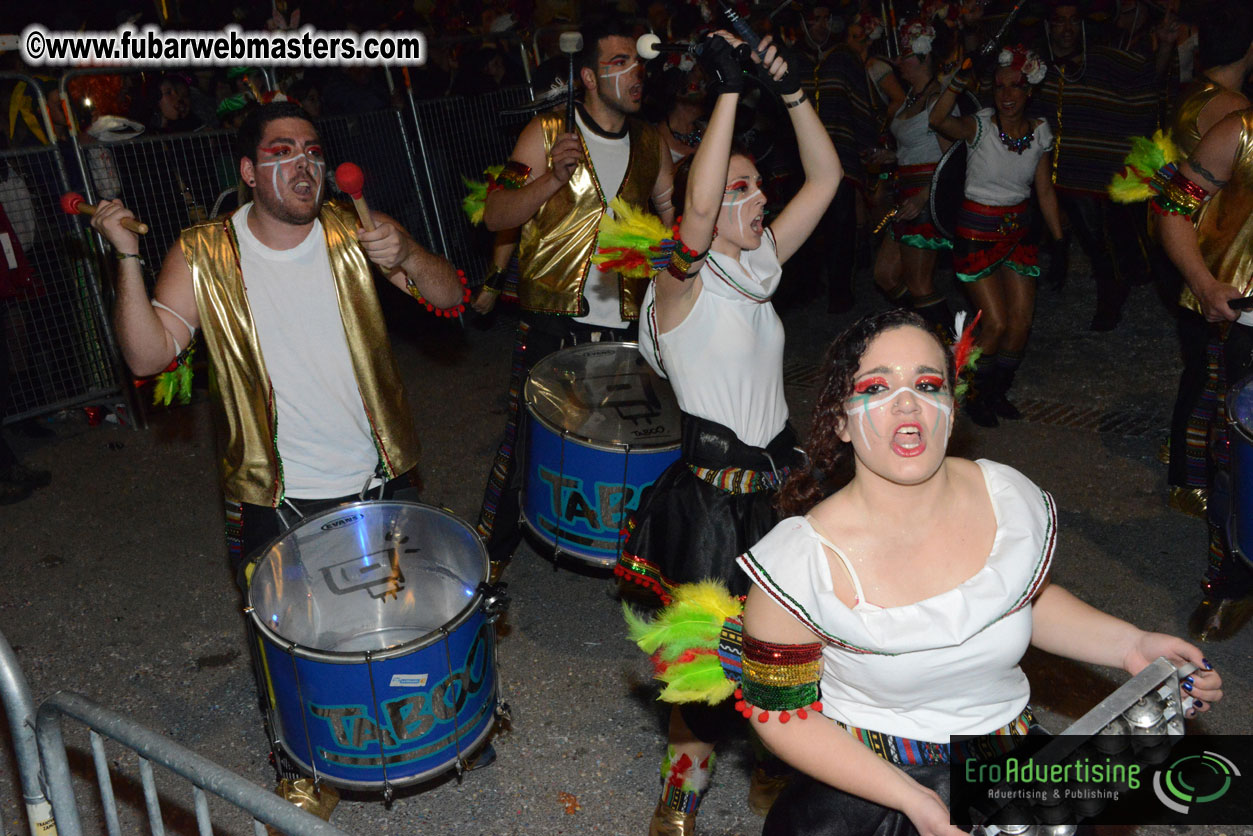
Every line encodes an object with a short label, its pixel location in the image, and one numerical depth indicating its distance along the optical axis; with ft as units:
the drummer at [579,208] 14.94
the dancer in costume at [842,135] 28.35
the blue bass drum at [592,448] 13.14
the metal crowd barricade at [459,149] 27.71
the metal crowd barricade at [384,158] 25.75
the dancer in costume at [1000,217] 20.57
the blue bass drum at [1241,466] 11.35
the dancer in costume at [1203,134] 15.20
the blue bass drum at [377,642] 9.70
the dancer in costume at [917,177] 22.45
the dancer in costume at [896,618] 6.87
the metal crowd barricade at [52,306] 21.42
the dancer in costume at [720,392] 10.44
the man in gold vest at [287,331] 11.12
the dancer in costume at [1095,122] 27.17
